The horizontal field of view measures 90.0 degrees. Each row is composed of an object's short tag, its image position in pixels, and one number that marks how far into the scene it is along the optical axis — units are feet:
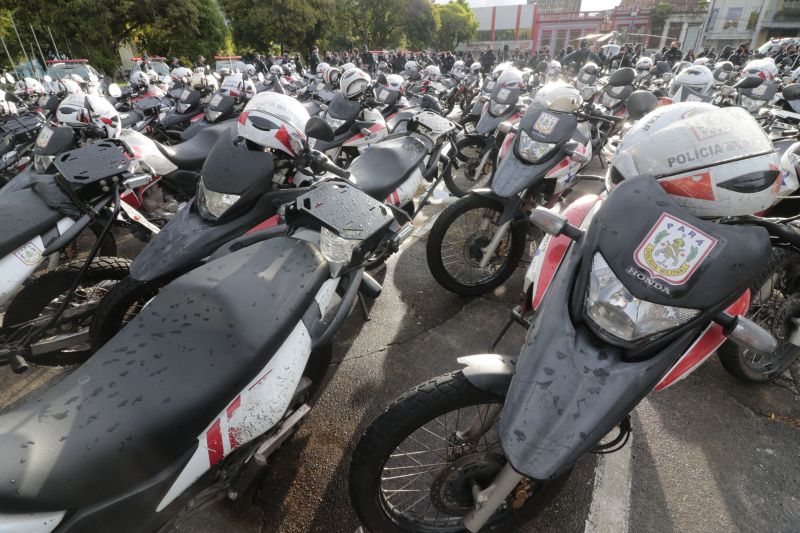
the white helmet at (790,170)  7.26
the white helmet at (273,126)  7.64
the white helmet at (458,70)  40.27
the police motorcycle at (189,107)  21.35
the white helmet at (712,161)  3.71
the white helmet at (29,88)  24.94
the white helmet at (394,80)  23.44
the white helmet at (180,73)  30.14
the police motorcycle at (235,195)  6.66
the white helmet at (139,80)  28.04
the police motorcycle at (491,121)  16.60
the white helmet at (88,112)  12.49
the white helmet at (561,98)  9.68
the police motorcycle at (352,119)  16.56
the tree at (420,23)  135.54
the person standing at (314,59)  53.72
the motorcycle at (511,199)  9.07
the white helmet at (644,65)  32.72
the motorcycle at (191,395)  2.87
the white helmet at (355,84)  17.02
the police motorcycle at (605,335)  3.36
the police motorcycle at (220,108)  18.72
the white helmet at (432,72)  33.53
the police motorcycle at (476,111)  20.01
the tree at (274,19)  93.86
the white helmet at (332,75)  23.34
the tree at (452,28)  162.50
